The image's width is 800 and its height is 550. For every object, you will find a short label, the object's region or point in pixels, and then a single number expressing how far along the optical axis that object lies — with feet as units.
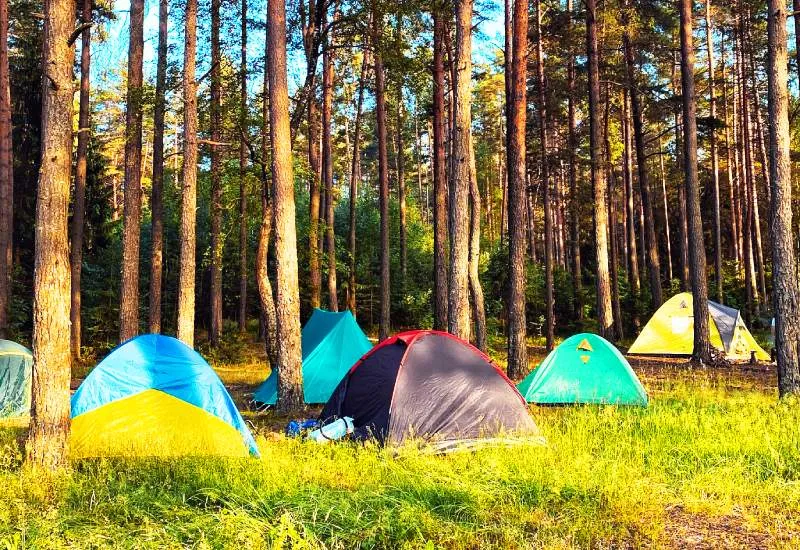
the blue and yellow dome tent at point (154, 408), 22.70
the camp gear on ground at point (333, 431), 24.57
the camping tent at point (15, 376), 34.91
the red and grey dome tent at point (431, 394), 24.89
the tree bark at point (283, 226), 33.73
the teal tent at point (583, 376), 34.27
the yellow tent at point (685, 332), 58.85
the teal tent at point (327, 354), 39.50
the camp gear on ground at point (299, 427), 26.21
